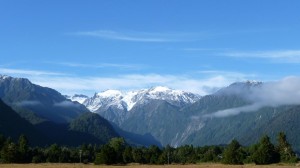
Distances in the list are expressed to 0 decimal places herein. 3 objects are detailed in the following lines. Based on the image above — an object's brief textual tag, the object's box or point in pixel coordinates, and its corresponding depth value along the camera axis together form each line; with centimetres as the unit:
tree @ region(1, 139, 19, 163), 19375
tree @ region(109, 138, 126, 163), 18276
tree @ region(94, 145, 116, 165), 17562
